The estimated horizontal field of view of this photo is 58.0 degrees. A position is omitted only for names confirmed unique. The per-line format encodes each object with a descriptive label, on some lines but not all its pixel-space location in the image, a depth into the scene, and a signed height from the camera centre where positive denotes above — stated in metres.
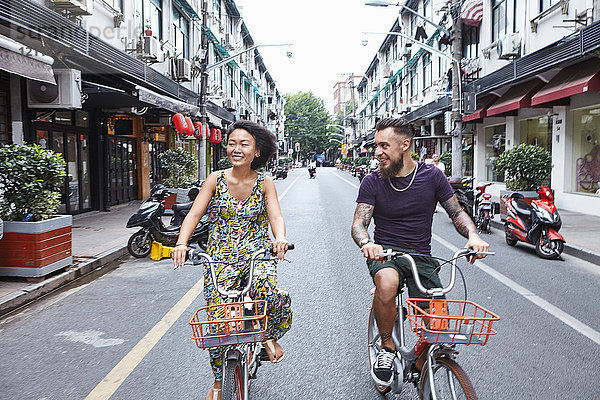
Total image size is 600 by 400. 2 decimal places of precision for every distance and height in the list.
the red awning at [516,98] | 16.41 +2.11
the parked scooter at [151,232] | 8.90 -1.11
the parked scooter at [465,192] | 12.36 -0.69
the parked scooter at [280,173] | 42.59 -0.60
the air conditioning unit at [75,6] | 11.09 +3.37
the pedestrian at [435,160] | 16.02 +0.12
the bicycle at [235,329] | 2.58 -0.80
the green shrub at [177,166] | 16.08 +0.01
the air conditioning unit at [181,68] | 20.34 +3.69
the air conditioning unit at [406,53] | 38.16 +7.93
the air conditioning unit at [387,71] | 47.26 +8.58
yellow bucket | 8.92 -1.40
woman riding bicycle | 3.04 -0.36
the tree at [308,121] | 100.00 +8.11
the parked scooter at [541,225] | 8.67 -1.03
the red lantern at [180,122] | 17.81 +1.46
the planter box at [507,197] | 11.49 -0.72
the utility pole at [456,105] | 18.30 +2.01
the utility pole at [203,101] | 20.19 +2.46
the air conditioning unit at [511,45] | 17.55 +3.83
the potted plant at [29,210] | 6.69 -0.55
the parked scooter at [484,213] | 11.70 -1.07
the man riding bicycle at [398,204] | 3.23 -0.25
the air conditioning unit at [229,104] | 33.52 +3.87
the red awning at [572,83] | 12.17 +1.96
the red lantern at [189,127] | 18.37 +1.32
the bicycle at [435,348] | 2.52 -0.96
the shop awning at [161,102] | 13.35 +1.79
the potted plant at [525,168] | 11.66 -0.11
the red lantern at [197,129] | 20.08 +1.38
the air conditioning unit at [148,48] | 16.25 +3.56
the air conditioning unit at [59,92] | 10.86 +1.54
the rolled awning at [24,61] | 7.79 +1.63
